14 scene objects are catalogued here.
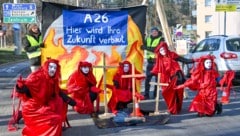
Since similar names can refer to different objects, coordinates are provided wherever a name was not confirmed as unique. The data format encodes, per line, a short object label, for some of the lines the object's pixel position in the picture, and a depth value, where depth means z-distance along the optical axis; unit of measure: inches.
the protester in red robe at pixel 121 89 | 426.9
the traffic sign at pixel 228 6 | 936.3
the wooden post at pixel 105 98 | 420.8
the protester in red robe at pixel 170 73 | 442.9
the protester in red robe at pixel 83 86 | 420.8
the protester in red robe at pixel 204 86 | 427.2
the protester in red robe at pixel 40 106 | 322.7
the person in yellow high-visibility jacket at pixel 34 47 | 474.3
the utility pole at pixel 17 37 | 1742.6
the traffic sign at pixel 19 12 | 1310.3
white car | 676.7
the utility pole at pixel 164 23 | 547.5
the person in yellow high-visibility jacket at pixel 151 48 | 529.3
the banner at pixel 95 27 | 472.1
